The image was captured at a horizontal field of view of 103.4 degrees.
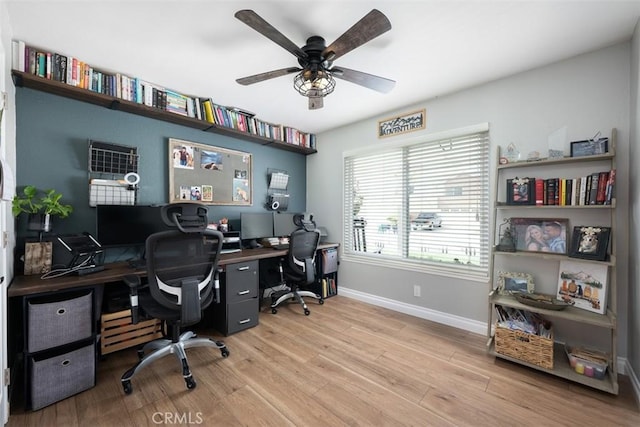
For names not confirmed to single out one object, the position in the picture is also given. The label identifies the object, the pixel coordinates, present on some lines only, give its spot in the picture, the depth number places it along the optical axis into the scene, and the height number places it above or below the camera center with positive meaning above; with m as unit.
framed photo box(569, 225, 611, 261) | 1.75 -0.22
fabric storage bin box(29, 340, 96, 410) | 1.47 -1.03
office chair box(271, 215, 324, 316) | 2.90 -0.62
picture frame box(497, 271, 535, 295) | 2.17 -0.63
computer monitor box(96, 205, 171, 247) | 2.15 -0.15
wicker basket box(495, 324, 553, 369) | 1.81 -1.01
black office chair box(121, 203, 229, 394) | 1.64 -0.46
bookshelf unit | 1.71 -0.46
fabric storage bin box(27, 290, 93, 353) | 1.48 -0.70
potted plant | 1.83 -0.01
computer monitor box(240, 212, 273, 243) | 3.19 -0.22
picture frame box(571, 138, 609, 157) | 1.82 +0.48
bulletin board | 2.74 +0.40
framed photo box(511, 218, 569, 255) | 2.02 -0.19
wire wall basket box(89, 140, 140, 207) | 2.24 +0.32
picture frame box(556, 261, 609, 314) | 1.79 -0.55
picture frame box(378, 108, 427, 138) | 2.84 +1.03
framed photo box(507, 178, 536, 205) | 2.04 +0.17
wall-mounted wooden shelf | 1.89 +0.93
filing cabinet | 2.40 -0.89
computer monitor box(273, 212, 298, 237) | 3.53 -0.22
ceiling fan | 1.35 +0.99
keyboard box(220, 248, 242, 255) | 2.77 -0.48
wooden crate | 1.99 -1.04
